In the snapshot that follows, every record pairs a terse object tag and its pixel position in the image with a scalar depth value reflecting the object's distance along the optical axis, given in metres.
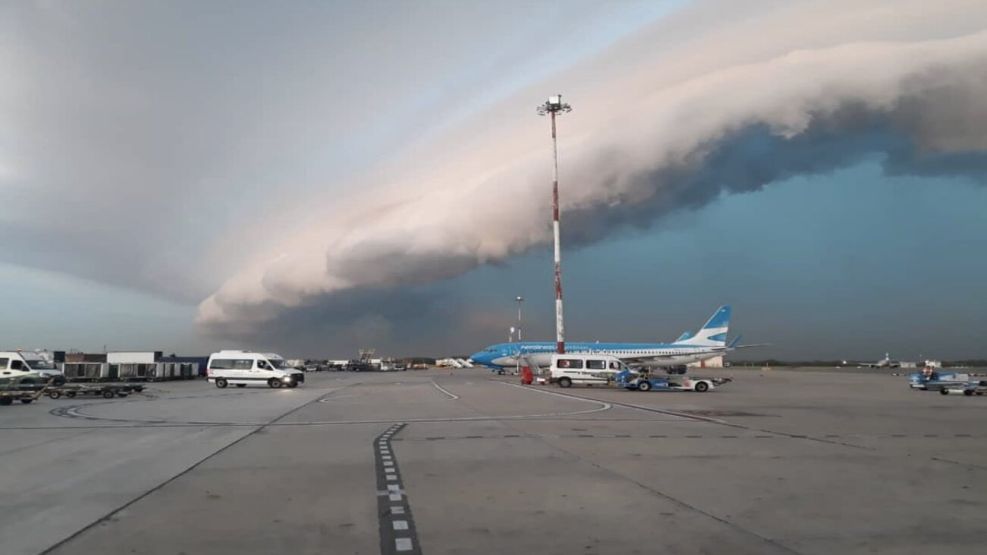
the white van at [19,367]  37.09
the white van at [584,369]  45.69
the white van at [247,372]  47.03
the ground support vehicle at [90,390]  35.97
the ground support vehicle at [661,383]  41.00
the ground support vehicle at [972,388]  39.06
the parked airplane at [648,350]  69.12
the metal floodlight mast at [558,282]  57.69
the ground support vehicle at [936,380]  41.06
